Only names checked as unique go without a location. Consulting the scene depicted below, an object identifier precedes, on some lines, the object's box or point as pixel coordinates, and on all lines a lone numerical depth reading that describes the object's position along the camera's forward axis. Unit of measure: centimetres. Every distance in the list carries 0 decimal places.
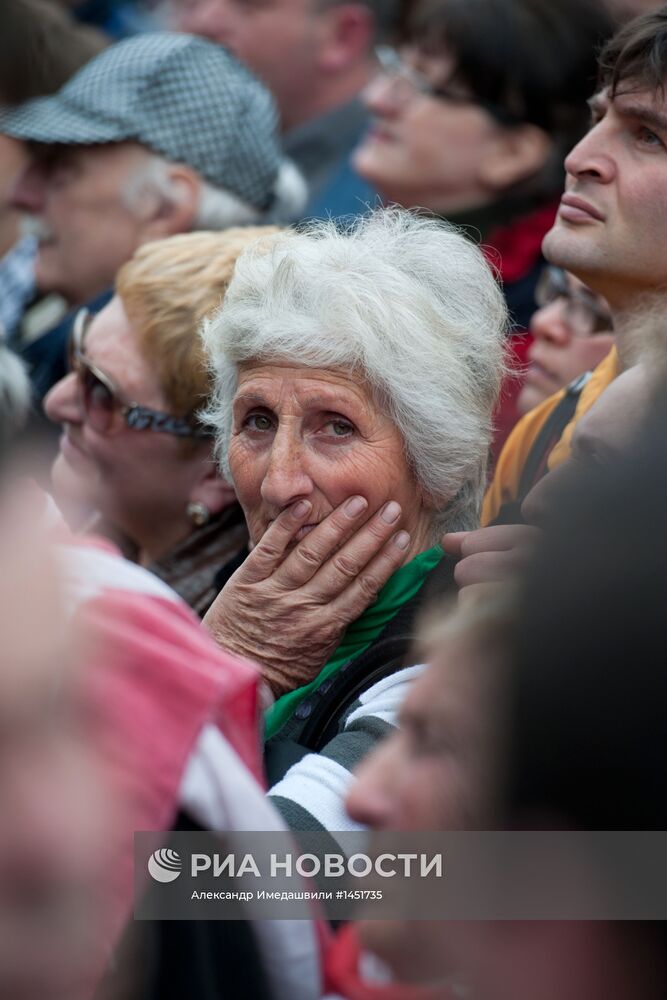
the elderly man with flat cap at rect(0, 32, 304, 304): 909
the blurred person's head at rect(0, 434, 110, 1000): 242
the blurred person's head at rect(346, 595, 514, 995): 237
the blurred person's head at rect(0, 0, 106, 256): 996
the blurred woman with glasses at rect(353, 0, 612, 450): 868
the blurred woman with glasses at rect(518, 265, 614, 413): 762
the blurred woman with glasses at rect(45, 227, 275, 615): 682
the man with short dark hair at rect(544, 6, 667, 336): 579
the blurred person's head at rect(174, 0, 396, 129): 1179
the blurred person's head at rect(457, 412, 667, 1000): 216
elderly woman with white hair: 542
